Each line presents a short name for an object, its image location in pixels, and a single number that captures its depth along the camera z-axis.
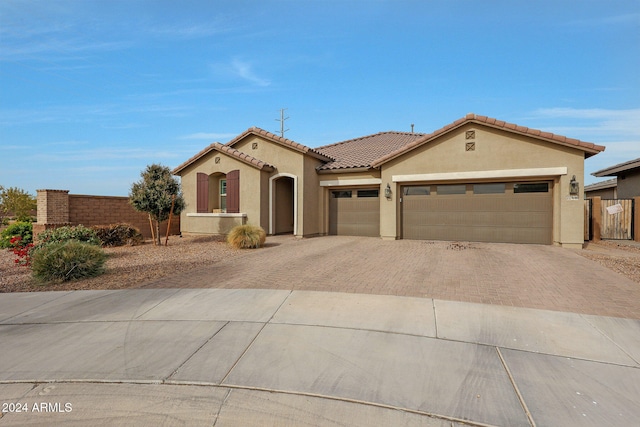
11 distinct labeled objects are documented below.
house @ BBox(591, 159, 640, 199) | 16.86
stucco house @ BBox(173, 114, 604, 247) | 12.14
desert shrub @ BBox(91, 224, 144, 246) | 13.17
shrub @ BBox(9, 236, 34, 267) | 9.77
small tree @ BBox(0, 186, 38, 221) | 20.58
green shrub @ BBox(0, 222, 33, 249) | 14.61
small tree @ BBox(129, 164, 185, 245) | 12.59
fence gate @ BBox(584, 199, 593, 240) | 14.59
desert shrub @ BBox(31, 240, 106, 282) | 7.61
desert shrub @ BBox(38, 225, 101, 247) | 11.46
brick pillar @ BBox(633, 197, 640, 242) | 14.38
